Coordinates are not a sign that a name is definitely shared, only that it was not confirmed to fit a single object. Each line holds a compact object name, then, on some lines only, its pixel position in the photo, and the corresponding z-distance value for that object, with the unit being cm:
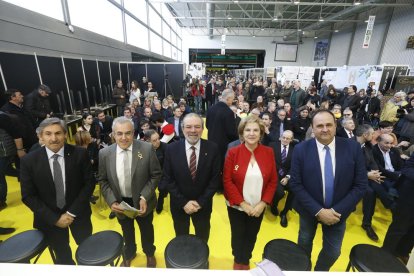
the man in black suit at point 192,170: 196
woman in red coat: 188
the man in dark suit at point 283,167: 323
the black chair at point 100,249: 144
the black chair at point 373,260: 135
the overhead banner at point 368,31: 1081
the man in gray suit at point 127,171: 190
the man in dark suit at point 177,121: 479
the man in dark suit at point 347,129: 359
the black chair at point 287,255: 139
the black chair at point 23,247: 143
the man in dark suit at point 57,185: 176
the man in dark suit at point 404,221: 207
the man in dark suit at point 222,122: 333
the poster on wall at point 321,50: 2047
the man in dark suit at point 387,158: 303
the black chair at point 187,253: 138
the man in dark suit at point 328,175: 174
